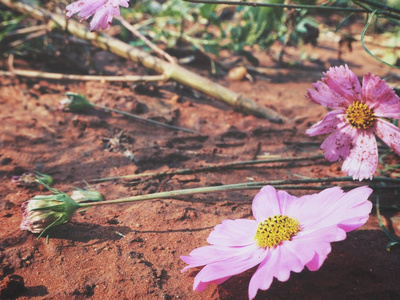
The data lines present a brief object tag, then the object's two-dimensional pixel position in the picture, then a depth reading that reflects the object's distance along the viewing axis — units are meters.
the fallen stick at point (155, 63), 0.40
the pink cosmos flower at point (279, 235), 0.21
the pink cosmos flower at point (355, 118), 0.24
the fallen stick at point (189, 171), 0.30
